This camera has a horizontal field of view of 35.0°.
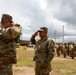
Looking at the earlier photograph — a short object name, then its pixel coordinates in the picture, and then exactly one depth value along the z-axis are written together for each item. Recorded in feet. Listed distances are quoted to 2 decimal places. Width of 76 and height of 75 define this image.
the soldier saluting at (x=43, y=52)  9.94
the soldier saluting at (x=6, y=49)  7.25
